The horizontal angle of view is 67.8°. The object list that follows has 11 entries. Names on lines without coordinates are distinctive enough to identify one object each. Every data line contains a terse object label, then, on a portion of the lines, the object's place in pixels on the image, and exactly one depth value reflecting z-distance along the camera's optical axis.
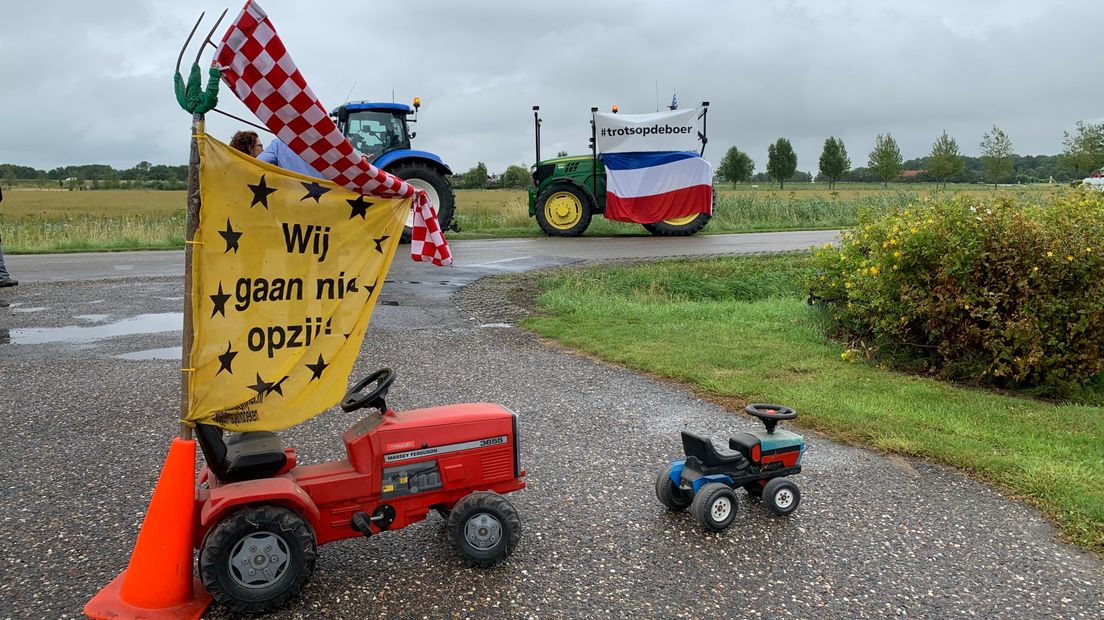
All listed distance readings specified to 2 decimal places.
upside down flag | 19.11
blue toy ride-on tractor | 3.83
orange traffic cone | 3.03
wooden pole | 2.98
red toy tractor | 3.07
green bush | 6.26
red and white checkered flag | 2.92
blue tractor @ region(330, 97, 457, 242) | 16.86
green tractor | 19.44
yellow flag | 3.07
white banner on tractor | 18.81
